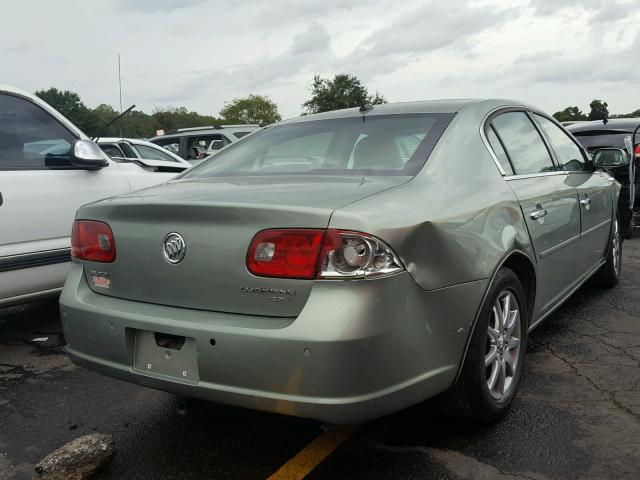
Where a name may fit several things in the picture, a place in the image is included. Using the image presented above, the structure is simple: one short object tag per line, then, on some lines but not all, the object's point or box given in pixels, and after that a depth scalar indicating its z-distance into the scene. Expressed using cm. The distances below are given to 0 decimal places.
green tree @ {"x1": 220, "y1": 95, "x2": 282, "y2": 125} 10400
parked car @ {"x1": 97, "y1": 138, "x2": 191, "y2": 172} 1025
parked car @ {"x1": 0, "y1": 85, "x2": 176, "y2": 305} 405
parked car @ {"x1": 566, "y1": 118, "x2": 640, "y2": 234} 773
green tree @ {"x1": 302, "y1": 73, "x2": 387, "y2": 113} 8662
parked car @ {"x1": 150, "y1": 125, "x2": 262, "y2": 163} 1149
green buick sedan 217
